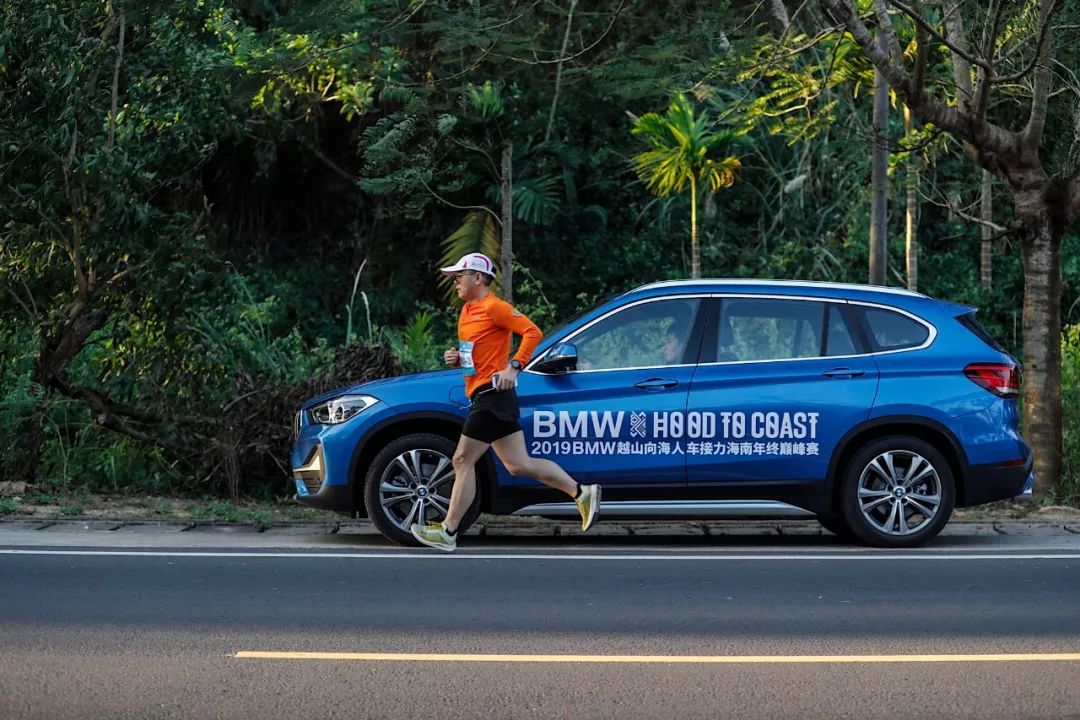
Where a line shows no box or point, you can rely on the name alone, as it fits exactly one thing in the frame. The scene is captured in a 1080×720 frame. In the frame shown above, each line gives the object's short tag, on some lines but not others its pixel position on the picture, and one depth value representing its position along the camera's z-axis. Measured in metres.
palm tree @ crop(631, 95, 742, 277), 24.67
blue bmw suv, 11.06
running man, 10.43
